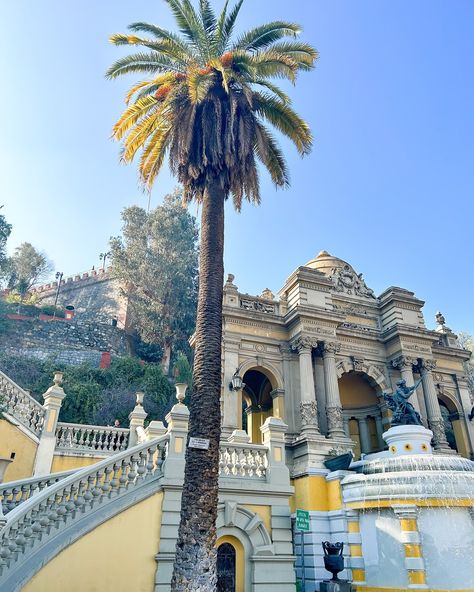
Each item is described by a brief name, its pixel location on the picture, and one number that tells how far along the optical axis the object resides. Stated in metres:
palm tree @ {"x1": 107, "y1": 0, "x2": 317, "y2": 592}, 10.78
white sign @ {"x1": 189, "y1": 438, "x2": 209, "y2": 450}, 8.21
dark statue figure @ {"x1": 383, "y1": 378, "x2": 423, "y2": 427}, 16.81
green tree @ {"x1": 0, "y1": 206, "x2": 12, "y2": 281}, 41.75
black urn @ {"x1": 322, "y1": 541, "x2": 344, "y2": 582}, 11.35
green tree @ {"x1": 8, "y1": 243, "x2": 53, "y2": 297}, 59.88
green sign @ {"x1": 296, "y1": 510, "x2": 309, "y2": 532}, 10.55
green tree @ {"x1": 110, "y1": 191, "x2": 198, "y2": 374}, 39.62
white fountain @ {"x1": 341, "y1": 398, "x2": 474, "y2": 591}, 10.59
